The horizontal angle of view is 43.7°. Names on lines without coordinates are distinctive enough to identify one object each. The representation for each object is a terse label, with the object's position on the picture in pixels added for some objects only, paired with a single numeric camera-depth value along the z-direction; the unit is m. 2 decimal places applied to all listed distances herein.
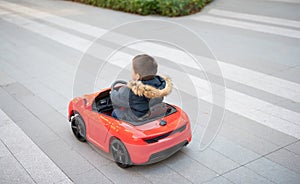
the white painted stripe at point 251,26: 8.88
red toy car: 3.71
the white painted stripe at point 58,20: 9.55
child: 3.75
